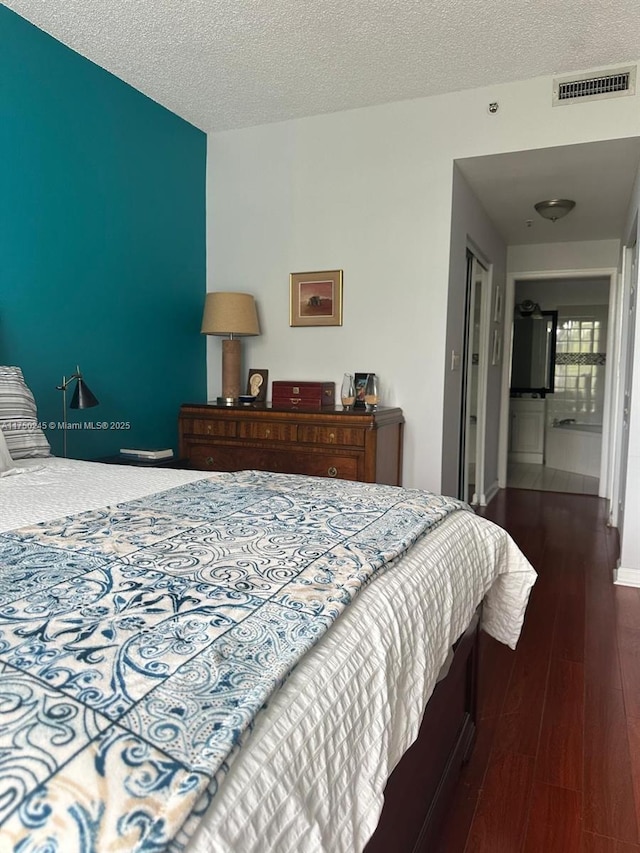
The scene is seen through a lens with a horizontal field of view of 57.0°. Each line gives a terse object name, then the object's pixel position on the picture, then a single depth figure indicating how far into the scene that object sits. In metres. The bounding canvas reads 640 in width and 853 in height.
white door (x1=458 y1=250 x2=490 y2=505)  4.45
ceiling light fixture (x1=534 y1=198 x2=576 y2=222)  4.17
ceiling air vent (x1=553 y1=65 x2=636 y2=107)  3.04
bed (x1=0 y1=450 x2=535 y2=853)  0.47
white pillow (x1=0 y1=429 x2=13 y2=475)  1.96
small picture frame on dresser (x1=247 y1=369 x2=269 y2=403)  4.00
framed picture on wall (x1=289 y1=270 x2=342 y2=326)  3.76
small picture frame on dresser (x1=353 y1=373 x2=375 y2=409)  3.60
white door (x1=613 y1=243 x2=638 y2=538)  3.43
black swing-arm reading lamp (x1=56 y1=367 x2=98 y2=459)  2.62
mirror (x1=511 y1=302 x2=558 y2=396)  7.63
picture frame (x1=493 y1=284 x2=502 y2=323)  5.29
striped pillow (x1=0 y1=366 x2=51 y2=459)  2.23
